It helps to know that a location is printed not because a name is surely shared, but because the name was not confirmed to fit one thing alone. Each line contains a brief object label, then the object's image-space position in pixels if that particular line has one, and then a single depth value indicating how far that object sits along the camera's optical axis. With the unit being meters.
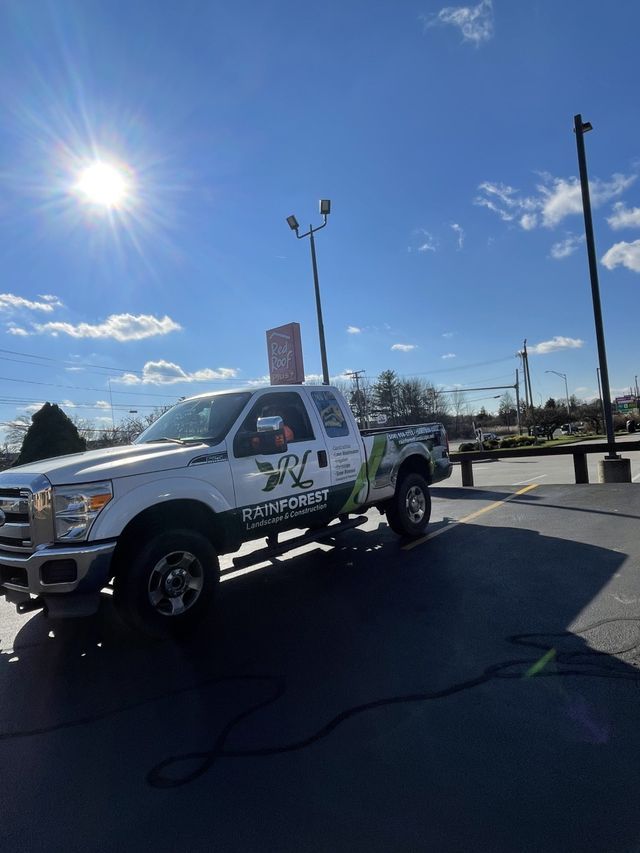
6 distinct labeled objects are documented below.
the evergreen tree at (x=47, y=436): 21.61
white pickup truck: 3.97
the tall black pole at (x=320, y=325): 17.75
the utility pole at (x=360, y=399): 83.41
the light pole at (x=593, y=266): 12.11
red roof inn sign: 18.83
